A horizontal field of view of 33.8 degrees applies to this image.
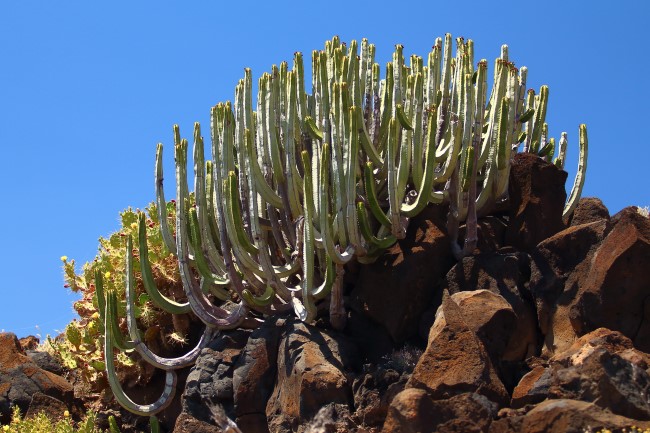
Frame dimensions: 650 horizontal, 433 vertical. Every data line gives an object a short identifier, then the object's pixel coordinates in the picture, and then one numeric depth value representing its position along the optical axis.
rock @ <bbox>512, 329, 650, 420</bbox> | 6.59
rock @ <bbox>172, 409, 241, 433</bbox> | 8.68
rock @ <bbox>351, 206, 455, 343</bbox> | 8.66
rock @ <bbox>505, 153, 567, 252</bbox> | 9.28
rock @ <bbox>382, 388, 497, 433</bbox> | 6.57
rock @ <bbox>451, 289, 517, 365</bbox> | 7.66
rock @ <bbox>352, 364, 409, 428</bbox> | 7.80
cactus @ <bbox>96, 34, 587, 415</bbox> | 8.48
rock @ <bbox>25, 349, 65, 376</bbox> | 11.22
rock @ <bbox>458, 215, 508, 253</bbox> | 9.22
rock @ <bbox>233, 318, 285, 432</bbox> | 8.70
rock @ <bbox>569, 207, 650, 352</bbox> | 7.82
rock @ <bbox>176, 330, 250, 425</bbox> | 8.87
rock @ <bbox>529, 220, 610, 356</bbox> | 8.18
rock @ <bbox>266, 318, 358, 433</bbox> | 8.03
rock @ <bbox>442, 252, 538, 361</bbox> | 8.30
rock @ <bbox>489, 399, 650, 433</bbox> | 6.10
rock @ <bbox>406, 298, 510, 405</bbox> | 7.14
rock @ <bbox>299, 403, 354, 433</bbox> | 7.86
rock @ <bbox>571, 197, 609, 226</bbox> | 10.05
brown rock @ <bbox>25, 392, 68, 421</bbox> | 10.16
